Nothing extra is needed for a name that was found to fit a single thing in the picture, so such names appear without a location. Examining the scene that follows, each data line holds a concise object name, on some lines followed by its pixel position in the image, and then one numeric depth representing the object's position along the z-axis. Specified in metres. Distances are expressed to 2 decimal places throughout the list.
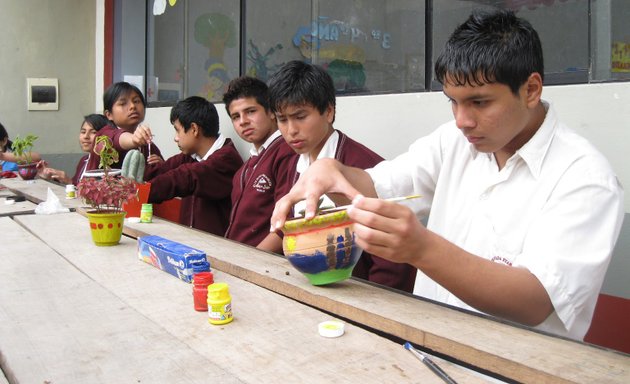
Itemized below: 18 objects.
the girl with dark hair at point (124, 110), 3.42
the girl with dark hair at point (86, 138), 4.16
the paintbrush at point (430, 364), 0.88
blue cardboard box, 1.44
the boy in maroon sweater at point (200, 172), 2.87
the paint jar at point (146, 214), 2.31
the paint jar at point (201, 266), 1.42
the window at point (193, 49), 4.14
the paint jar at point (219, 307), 1.13
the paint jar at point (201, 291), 1.22
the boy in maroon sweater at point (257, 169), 2.49
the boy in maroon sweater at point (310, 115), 2.09
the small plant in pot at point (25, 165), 4.02
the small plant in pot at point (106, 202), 1.87
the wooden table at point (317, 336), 0.90
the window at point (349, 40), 2.75
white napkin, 2.57
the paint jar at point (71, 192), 3.11
